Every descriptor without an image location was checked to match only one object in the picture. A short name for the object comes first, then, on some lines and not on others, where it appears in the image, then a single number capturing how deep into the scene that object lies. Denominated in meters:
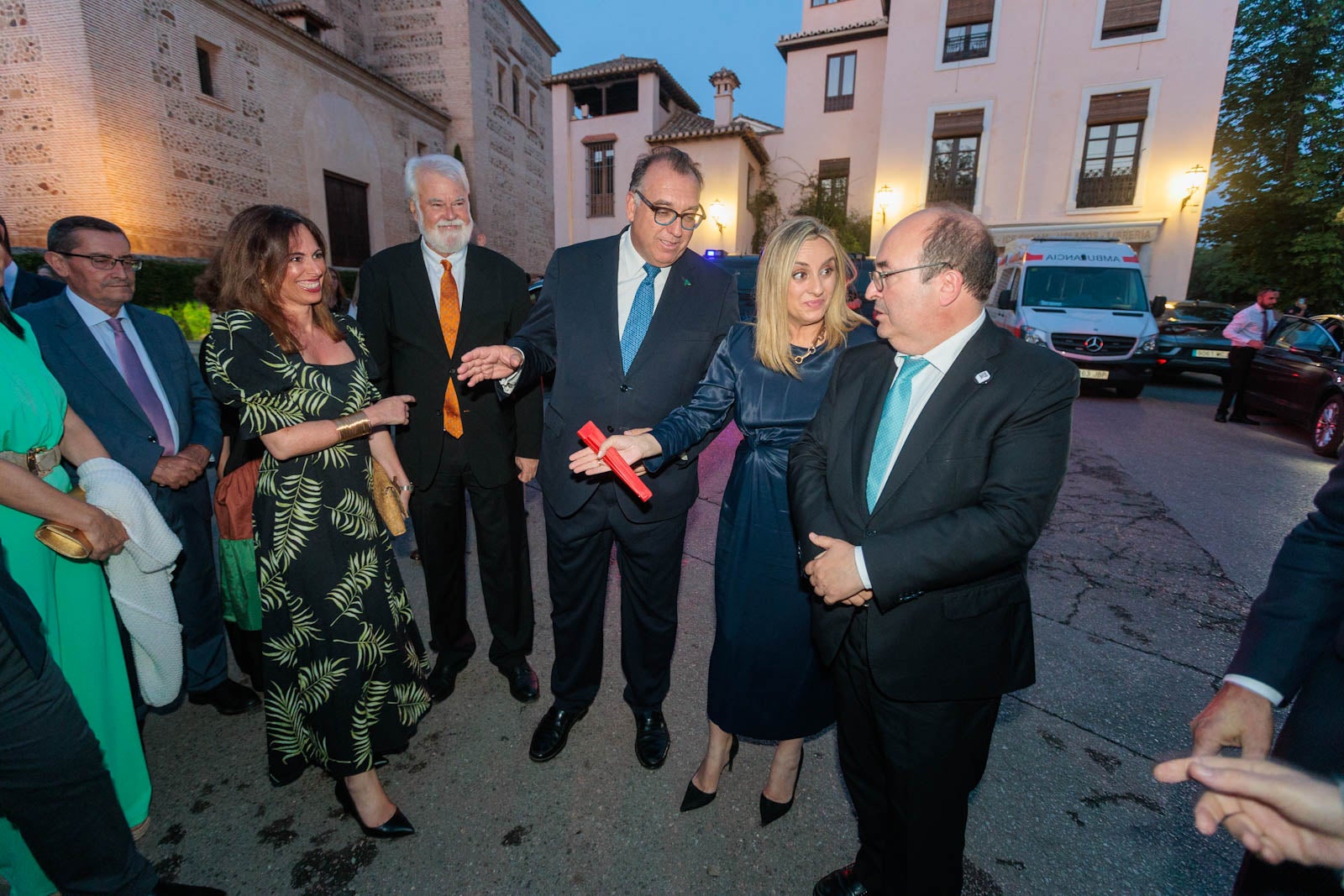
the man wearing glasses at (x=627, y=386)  2.53
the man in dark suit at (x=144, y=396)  2.54
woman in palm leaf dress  2.14
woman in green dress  1.70
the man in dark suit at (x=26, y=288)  3.86
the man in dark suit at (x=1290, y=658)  1.24
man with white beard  2.94
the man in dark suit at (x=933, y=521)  1.53
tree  18.34
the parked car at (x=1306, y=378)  7.49
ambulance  10.38
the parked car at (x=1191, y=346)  11.77
